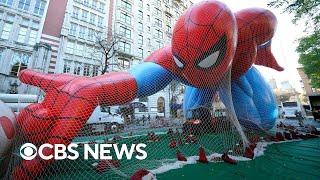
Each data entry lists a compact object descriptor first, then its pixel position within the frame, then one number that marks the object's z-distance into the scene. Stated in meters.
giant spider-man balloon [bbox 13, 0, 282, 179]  4.02
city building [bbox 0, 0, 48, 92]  21.62
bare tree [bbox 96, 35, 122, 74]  25.91
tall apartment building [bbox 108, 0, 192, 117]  31.10
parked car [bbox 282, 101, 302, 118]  26.66
